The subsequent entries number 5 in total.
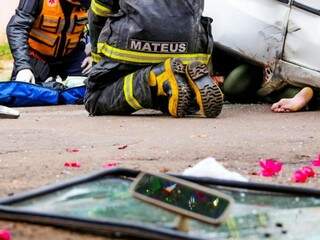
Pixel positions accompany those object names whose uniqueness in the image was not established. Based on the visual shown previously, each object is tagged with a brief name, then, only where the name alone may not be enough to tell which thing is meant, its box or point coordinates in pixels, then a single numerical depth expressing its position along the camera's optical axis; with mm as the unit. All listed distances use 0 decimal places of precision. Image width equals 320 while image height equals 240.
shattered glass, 3127
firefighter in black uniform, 8008
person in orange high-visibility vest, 11367
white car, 8742
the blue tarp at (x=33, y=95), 10508
